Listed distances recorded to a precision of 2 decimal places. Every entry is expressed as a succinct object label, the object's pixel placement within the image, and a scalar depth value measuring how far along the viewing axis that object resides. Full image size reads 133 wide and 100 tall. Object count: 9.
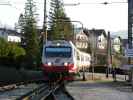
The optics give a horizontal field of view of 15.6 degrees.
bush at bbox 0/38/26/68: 61.70
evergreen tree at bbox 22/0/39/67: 88.64
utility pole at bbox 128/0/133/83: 32.31
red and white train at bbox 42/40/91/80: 36.25
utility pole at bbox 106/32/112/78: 52.98
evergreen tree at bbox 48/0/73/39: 89.19
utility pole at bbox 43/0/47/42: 52.69
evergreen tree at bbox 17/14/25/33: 102.34
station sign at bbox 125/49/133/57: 25.72
